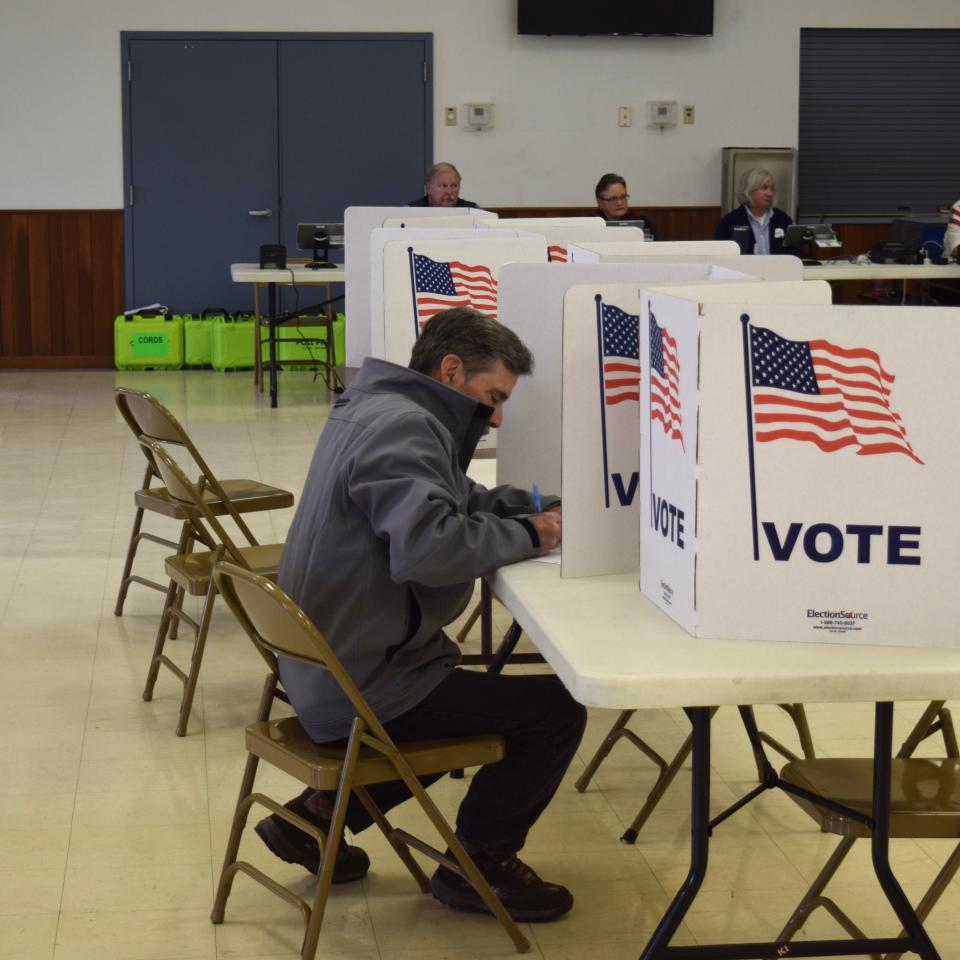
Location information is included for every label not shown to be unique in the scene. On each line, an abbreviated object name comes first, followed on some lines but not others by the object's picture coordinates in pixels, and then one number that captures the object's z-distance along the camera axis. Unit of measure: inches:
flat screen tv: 411.2
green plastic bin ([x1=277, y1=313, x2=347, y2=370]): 404.2
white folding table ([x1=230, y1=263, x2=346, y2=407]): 340.8
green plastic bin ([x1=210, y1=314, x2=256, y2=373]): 403.5
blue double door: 410.9
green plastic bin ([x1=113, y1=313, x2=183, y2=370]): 406.0
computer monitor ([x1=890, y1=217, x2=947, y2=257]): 361.1
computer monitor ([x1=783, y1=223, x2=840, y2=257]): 352.2
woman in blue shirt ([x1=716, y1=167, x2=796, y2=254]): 359.9
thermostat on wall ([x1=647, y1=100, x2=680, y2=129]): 422.0
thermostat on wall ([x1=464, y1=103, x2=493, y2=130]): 418.3
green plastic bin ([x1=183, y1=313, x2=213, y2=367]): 407.5
